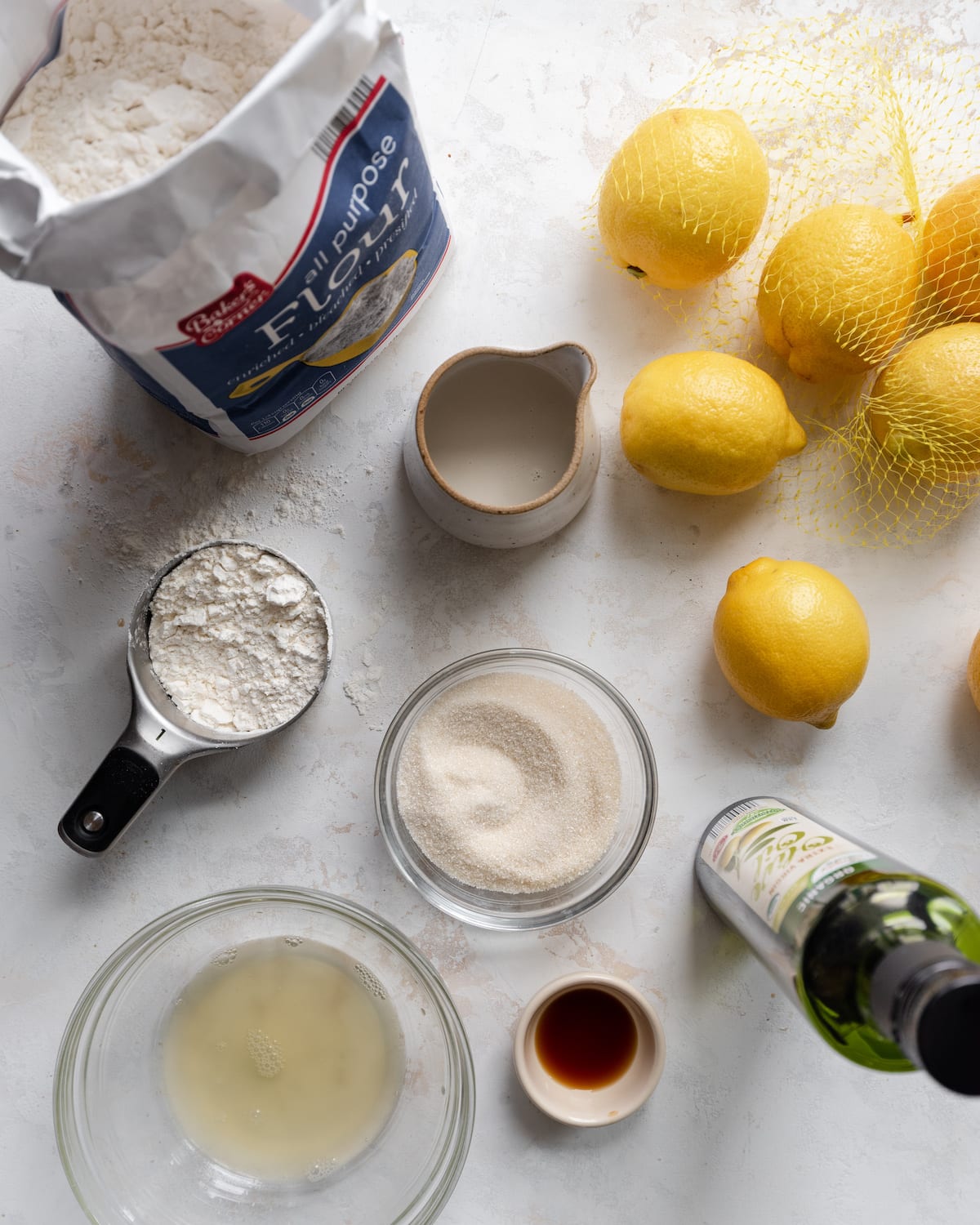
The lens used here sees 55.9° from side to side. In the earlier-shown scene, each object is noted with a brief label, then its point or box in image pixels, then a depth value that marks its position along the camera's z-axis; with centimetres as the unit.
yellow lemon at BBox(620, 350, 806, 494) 100
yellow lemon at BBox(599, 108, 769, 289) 98
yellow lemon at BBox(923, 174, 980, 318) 102
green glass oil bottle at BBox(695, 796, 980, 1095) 64
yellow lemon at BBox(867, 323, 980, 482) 99
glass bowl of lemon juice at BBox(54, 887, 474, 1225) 106
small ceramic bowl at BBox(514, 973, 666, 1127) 105
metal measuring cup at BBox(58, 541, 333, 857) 104
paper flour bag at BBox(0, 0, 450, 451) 71
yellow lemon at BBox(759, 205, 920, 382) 99
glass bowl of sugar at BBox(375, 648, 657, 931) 108
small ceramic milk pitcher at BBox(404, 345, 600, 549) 104
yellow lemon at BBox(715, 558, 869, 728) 100
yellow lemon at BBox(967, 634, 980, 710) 109
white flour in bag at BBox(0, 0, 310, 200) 80
